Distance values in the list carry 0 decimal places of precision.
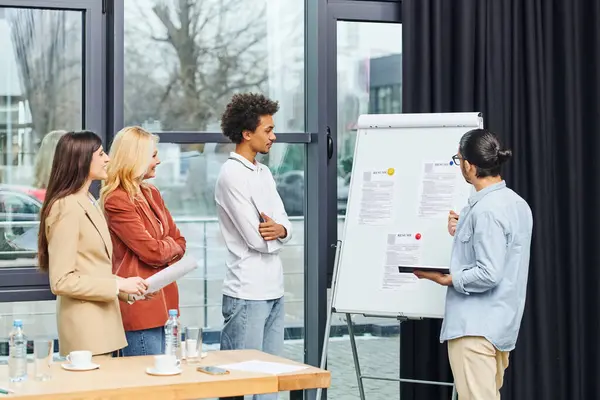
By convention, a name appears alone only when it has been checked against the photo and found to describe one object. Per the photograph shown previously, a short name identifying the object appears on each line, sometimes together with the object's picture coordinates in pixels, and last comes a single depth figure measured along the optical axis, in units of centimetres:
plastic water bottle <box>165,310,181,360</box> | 489
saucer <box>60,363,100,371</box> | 474
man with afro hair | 650
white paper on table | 485
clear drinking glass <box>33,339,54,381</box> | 453
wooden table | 428
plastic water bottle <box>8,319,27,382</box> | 450
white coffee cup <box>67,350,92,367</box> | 476
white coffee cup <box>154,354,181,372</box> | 467
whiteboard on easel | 692
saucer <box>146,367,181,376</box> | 464
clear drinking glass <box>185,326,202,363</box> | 504
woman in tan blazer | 531
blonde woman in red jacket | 591
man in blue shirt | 593
